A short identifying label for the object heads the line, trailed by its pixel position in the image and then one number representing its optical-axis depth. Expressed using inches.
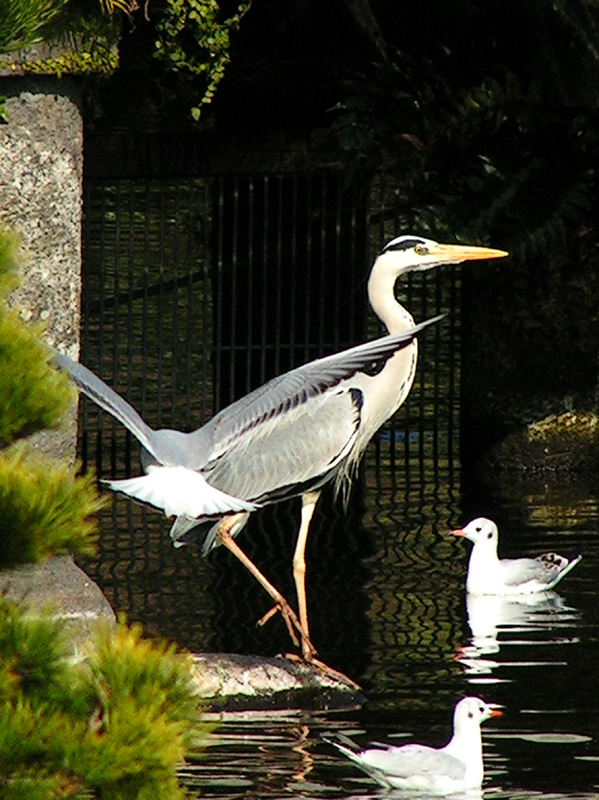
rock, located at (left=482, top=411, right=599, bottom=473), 1179.9
